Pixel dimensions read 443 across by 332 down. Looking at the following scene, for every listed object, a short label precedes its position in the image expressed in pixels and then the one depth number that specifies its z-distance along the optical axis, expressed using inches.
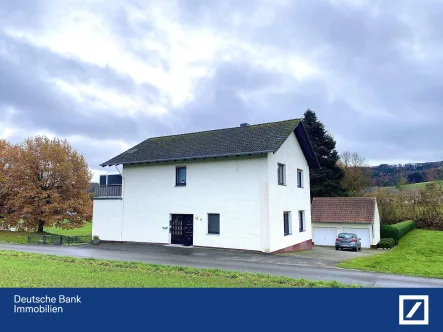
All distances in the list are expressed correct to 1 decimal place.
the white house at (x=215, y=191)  789.9
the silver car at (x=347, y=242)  1144.8
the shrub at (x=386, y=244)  1307.8
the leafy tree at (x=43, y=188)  1173.1
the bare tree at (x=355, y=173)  1959.9
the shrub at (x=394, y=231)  1460.4
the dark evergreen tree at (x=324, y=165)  1638.8
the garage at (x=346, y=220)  1353.3
